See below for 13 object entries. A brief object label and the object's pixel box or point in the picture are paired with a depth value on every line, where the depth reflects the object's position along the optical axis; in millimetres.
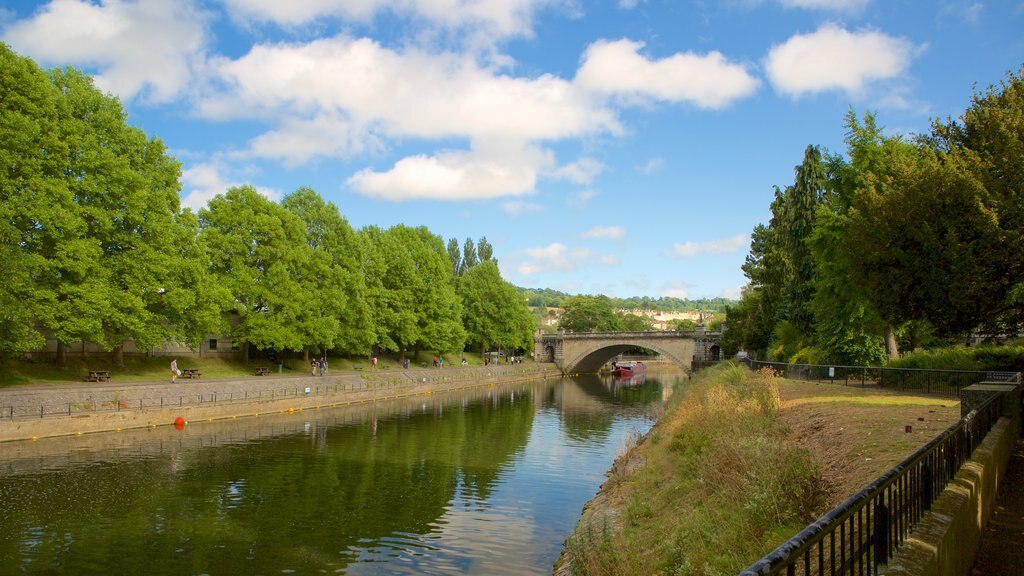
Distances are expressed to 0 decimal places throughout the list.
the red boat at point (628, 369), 104200
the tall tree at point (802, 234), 46938
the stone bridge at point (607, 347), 87688
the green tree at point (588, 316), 145000
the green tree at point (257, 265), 47375
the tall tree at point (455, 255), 100188
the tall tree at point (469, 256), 102250
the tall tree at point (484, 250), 104312
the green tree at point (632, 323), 173125
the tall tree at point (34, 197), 30859
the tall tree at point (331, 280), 51719
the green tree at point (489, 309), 85312
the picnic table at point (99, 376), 35094
